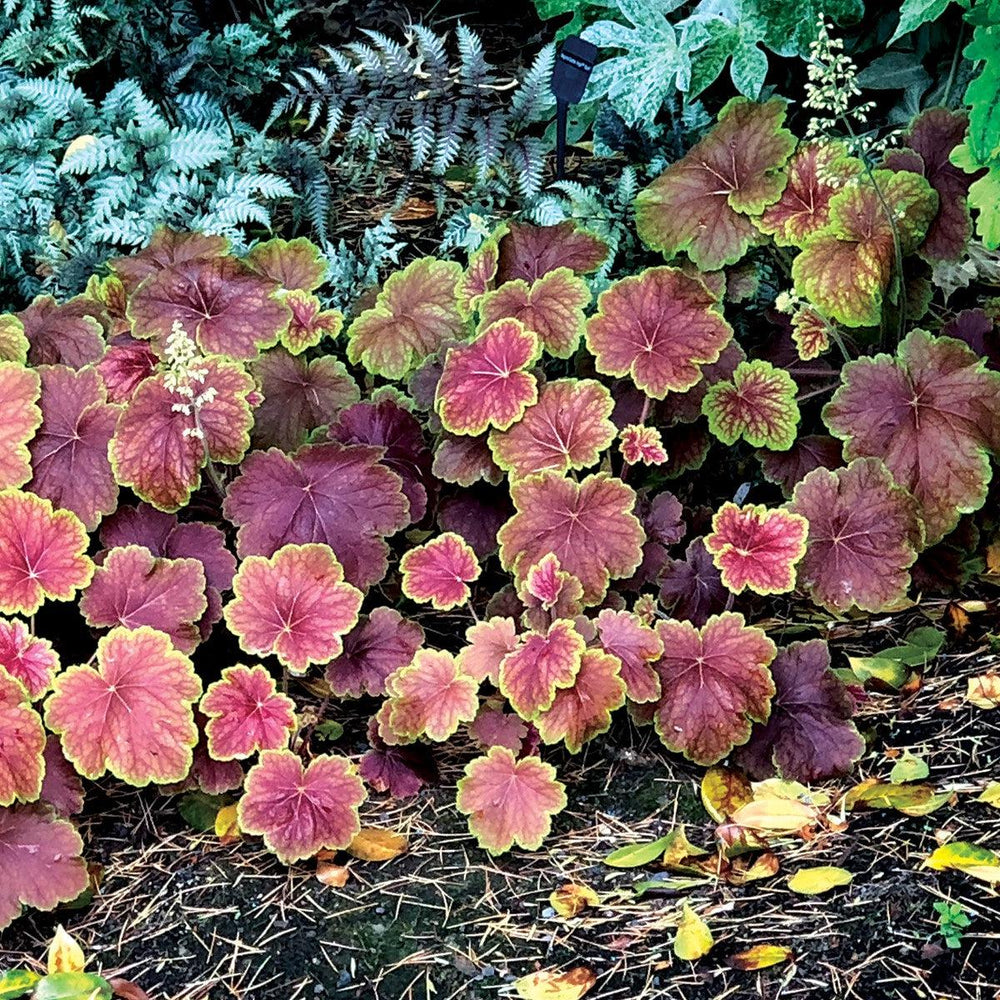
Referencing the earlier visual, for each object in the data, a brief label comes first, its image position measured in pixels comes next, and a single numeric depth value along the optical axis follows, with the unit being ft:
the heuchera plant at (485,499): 6.59
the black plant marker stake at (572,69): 8.39
